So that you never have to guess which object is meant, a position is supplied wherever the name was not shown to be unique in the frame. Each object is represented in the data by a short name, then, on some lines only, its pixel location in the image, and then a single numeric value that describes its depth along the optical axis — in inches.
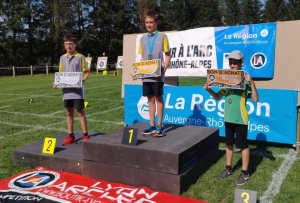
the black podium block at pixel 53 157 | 174.7
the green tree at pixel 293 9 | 2492.6
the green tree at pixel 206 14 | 2967.5
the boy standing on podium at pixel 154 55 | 184.7
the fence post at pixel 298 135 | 207.7
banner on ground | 139.2
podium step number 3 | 126.0
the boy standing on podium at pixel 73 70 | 201.3
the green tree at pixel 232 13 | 3024.6
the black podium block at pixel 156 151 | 148.8
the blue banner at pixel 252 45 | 287.1
